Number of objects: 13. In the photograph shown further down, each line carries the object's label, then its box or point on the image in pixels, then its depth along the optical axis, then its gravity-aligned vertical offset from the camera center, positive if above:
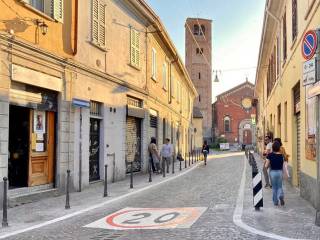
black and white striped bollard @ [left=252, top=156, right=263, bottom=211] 10.01 -0.99
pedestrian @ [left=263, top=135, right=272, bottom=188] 14.43 -0.89
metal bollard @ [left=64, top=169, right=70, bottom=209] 10.63 -1.29
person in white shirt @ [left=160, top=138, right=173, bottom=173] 22.59 -0.34
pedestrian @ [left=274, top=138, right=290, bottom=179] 11.47 -0.53
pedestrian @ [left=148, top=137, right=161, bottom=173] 22.16 -0.52
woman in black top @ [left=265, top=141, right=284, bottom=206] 10.78 -0.64
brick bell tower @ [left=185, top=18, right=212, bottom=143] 75.94 +13.54
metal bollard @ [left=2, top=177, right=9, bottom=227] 8.55 -1.23
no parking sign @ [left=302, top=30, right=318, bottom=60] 8.38 +1.78
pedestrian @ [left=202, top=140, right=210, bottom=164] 29.89 -0.28
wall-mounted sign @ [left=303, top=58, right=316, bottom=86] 8.39 +1.29
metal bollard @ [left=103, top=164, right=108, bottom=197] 12.86 -1.29
